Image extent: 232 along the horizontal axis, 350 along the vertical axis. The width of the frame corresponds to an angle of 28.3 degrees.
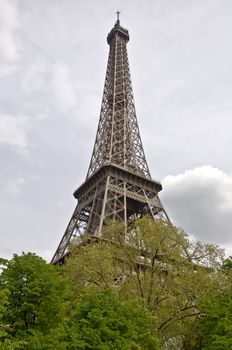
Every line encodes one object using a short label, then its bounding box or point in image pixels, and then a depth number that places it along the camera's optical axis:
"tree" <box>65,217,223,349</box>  24.39
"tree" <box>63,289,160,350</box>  16.92
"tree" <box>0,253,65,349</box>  19.84
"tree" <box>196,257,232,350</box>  19.22
